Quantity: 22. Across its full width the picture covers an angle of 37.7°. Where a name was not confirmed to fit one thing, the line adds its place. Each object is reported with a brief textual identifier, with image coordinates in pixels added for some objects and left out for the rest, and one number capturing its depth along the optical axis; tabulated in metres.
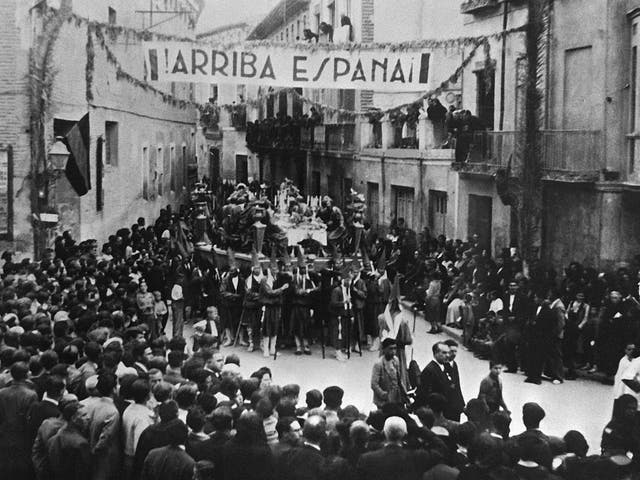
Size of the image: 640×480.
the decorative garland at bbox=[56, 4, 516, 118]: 15.60
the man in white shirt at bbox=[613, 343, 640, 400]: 9.59
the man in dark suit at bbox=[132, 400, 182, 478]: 6.72
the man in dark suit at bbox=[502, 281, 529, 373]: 13.23
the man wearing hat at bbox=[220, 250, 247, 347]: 14.98
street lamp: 16.26
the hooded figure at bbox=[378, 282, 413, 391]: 11.03
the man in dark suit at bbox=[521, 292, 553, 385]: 12.84
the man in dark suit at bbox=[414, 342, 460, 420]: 8.96
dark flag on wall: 18.94
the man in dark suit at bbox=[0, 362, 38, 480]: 7.25
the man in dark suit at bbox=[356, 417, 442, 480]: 6.48
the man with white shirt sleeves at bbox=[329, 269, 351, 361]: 14.35
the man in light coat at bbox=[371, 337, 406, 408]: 9.62
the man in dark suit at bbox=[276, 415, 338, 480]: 6.64
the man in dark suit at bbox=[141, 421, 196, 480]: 6.28
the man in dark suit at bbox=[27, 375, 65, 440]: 7.24
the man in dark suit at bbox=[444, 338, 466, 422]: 9.16
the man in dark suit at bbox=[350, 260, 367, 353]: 14.58
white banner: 15.55
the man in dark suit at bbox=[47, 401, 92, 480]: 6.82
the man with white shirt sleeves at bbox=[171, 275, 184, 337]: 14.80
